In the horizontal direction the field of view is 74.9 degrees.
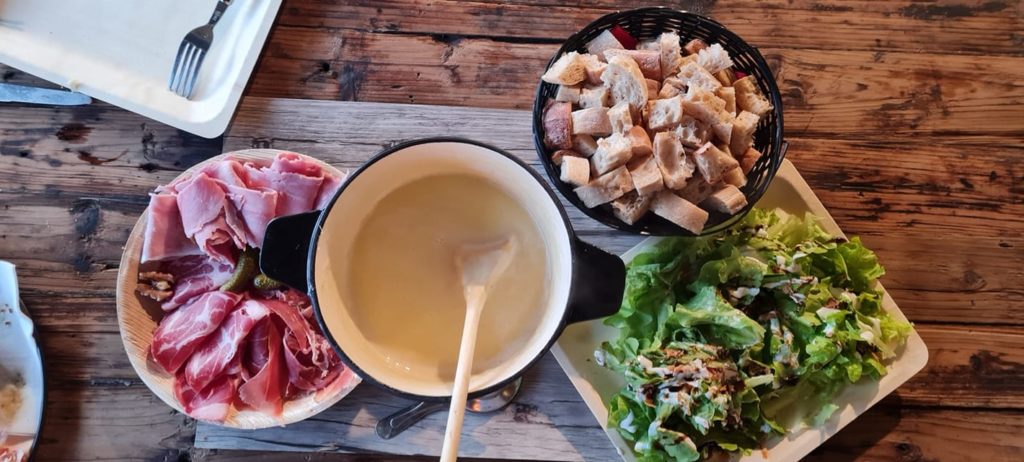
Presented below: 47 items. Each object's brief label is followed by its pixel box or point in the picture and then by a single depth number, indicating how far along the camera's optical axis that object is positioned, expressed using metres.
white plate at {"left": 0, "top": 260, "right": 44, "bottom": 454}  1.25
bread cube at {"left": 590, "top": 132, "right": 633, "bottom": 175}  1.06
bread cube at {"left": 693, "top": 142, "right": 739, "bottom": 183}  1.07
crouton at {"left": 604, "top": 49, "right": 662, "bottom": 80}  1.13
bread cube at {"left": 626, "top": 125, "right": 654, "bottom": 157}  1.08
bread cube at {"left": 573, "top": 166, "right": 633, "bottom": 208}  1.08
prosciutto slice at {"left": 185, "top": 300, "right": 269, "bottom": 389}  1.18
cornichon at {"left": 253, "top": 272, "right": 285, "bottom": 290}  1.21
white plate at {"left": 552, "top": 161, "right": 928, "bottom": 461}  1.15
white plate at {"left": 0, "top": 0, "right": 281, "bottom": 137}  1.33
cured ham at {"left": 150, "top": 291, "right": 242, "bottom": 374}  1.18
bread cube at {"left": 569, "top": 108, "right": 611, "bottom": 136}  1.09
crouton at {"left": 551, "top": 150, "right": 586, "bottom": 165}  1.12
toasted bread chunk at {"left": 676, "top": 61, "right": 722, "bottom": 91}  1.11
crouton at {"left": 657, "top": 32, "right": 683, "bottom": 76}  1.15
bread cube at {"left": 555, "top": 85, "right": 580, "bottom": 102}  1.13
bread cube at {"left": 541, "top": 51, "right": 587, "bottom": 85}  1.12
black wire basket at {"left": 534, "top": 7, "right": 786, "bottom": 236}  1.12
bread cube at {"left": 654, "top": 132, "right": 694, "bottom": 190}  1.08
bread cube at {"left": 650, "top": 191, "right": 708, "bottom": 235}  1.07
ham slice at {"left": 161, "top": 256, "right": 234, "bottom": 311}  1.23
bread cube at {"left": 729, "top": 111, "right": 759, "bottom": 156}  1.12
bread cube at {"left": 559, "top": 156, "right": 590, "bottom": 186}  1.07
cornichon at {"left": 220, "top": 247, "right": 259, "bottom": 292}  1.21
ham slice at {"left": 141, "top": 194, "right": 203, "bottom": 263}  1.19
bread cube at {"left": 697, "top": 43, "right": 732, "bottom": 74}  1.15
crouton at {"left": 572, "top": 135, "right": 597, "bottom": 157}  1.11
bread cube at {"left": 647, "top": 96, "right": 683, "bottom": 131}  1.08
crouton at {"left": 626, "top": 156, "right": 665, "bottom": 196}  1.07
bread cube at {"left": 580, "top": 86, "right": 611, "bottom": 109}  1.10
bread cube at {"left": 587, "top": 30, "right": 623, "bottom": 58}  1.17
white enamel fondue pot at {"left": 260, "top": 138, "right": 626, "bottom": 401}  0.92
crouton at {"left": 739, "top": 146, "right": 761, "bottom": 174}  1.16
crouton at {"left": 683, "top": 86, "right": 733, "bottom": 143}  1.08
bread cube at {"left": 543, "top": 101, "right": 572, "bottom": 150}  1.11
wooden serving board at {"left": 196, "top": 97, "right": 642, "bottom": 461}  1.25
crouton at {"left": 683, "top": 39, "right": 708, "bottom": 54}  1.18
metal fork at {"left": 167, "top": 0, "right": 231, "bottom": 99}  1.36
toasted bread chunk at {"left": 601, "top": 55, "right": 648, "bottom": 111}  1.09
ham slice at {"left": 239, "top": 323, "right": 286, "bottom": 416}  1.17
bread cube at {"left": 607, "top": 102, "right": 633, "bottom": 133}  1.08
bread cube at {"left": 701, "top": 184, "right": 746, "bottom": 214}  1.09
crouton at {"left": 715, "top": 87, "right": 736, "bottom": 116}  1.12
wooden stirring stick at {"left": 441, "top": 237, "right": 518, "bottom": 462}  0.90
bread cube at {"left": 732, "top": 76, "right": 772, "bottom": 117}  1.15
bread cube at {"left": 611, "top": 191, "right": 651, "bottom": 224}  1.09
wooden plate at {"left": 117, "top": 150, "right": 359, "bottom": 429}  1.17
